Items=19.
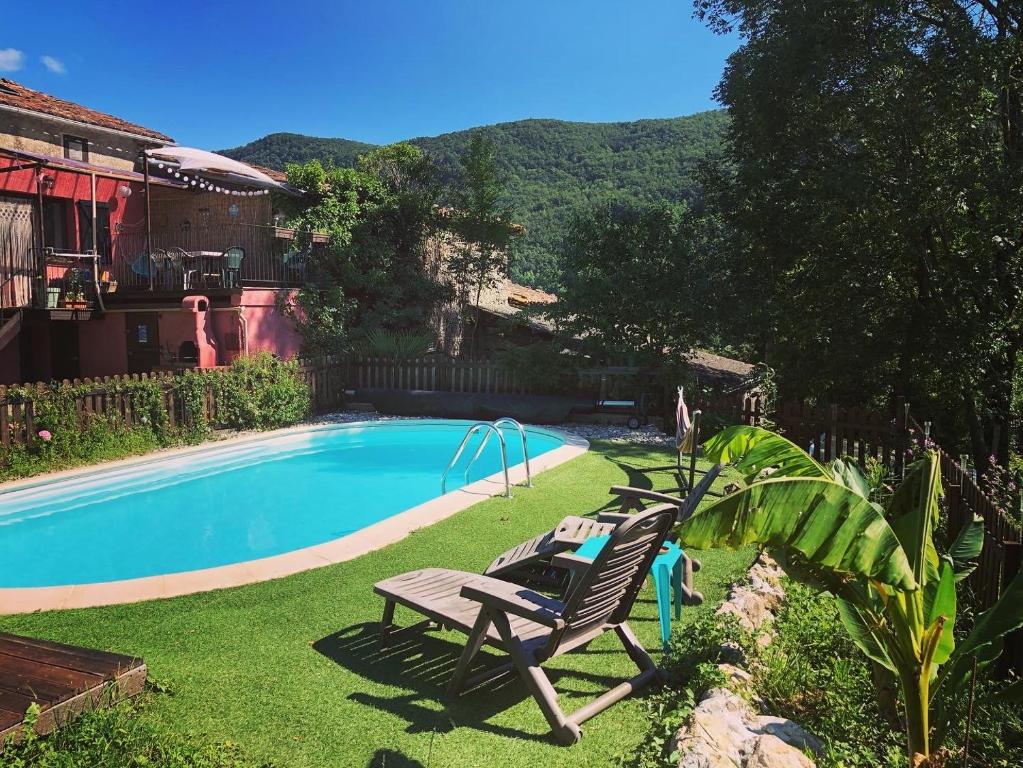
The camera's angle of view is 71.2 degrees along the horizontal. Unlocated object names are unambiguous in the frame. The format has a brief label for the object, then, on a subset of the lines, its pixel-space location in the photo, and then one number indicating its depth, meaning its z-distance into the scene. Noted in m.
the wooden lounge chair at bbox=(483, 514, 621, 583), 5.37
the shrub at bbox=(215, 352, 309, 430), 14.97
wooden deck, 3.66
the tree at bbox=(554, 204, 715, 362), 16.56
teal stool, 4.61
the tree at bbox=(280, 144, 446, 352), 20.02
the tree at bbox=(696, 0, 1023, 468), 12.05
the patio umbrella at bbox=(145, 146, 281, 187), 17.44
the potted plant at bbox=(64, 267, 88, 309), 17.72
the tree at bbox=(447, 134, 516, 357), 21.05
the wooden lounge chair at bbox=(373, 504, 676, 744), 3.80
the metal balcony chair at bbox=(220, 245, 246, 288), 18.44
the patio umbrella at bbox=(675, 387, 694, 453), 9.55
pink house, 17.48
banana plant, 3.02
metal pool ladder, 9.05
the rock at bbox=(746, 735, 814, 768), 3.09
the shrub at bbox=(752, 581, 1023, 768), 3.37
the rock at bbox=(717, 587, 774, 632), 4.93
